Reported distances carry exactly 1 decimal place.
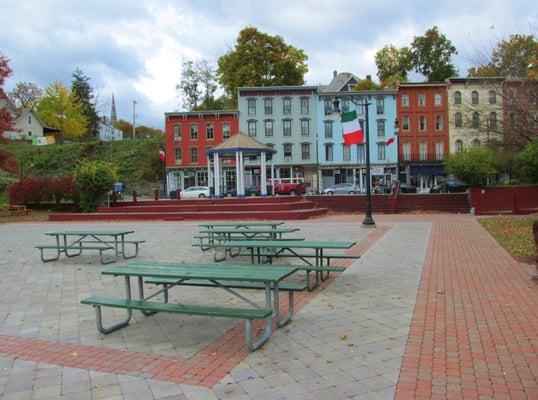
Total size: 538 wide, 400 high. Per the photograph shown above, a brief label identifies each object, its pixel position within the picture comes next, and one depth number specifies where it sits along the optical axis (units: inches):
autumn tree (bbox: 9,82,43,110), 3181.8
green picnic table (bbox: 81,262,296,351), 174.1
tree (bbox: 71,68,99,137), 3235.7
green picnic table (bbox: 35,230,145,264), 404.8
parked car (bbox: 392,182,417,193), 1716.3
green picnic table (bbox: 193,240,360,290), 275.4
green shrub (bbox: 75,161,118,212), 1048.2
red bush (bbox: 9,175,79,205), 1178.6
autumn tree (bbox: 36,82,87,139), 2842.0
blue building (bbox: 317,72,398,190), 2150.6
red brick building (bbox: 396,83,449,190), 2172.7
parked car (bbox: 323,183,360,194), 1755.7
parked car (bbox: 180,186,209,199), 1729.9
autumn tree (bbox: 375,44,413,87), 2770.7
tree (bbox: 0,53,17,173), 1081.4
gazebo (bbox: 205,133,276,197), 1096.8
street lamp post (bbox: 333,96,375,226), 693.3
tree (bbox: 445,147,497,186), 963.3
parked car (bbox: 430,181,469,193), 1611.7
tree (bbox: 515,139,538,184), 905.5
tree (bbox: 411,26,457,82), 2674.7
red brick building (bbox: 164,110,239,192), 2169.0
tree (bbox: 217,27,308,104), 2299.5
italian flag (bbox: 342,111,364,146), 716.7
